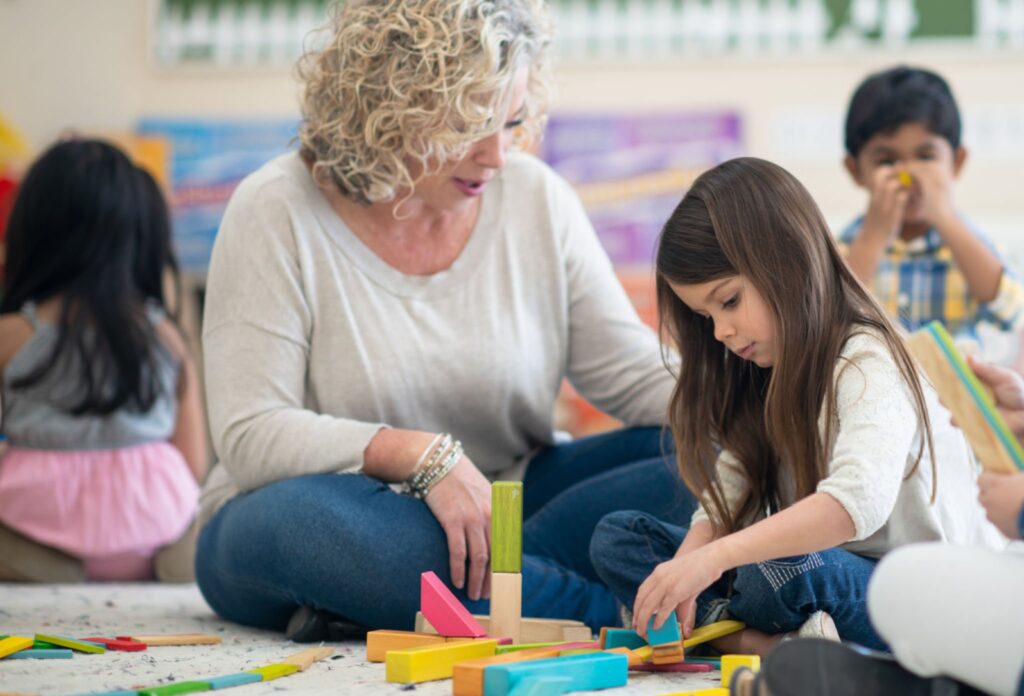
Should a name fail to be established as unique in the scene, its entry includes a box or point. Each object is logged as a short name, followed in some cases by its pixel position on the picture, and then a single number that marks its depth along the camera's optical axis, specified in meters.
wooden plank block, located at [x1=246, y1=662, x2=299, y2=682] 3.21
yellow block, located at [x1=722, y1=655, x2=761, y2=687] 3.12
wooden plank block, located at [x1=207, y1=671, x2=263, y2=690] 3.15
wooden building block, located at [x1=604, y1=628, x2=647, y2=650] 3.27
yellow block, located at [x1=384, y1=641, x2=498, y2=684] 3.16
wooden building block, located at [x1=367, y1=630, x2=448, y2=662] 3.29
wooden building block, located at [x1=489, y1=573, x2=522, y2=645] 3.32
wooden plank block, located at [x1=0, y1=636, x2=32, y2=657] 3.30
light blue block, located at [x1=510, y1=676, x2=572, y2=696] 3.05
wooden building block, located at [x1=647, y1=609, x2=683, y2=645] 3.23
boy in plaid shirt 4.12
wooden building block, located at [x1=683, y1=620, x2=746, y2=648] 3.28
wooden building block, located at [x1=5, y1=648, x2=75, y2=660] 3.31
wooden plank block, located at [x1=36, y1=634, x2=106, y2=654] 3.35
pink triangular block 3.28
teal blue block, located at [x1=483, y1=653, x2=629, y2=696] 3.06
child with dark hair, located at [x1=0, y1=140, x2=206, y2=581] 4.17
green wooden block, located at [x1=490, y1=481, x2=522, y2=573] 3.30
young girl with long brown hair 3.18
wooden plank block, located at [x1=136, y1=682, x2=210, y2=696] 3.09
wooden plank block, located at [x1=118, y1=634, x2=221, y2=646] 3.41
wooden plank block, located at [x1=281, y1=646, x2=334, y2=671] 3.27
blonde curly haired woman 3.44
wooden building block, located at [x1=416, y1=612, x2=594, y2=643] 3.36
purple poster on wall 6.20
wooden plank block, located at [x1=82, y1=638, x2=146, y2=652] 3.36
